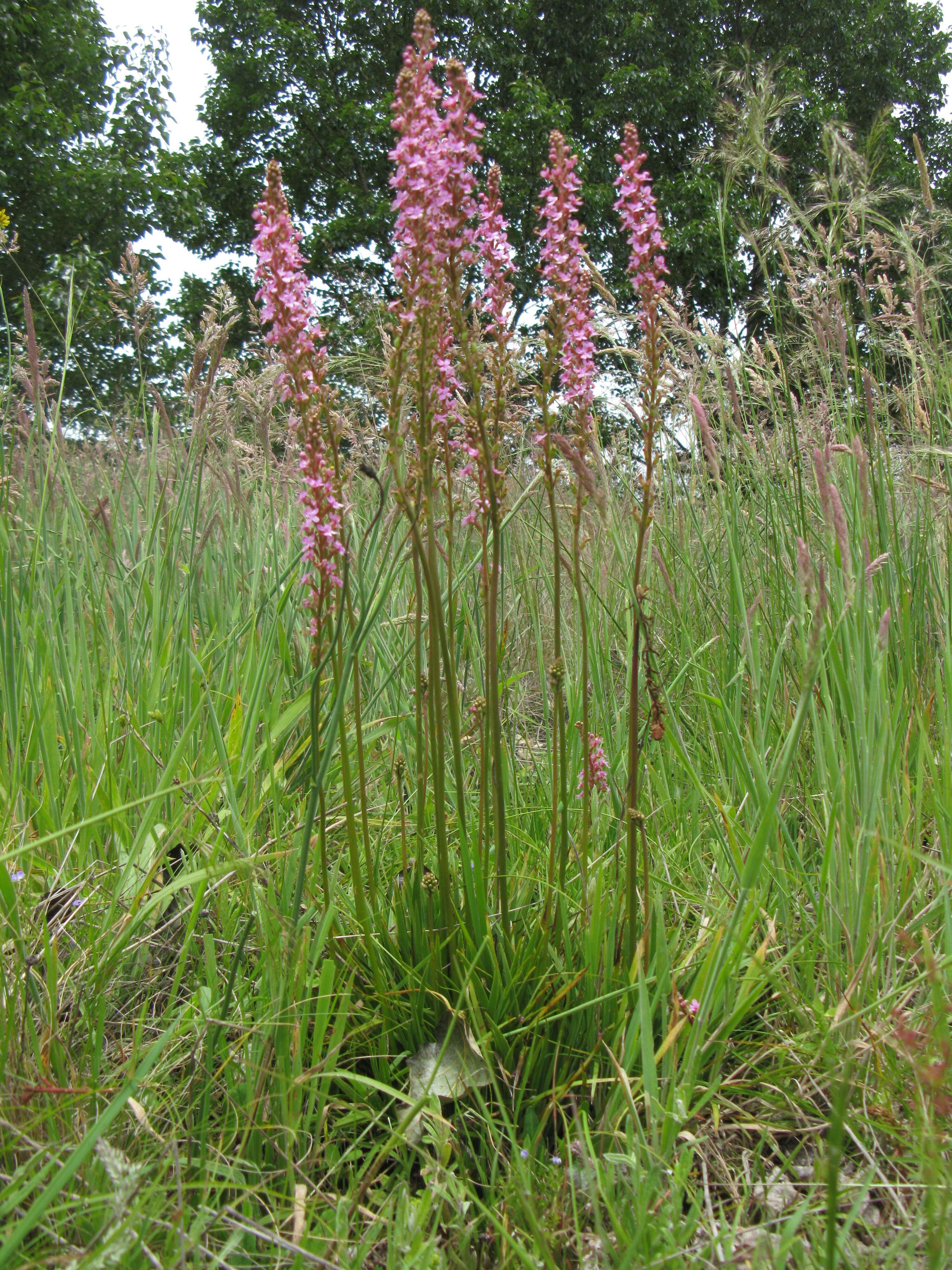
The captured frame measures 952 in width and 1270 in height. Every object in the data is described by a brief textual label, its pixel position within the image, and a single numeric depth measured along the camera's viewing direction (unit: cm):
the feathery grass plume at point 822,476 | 131
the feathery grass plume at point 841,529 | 115
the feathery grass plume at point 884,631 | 120
